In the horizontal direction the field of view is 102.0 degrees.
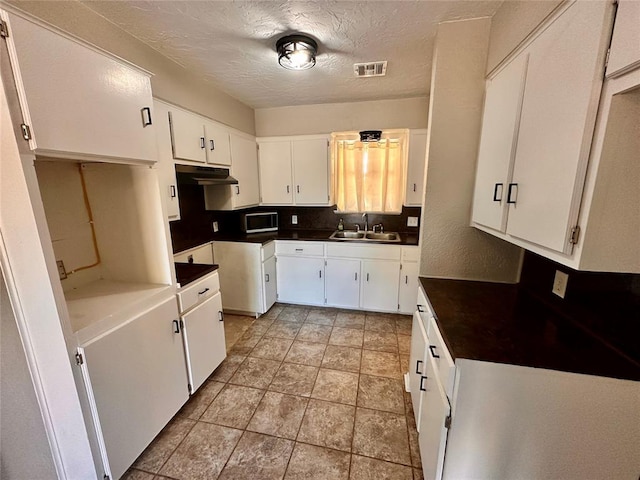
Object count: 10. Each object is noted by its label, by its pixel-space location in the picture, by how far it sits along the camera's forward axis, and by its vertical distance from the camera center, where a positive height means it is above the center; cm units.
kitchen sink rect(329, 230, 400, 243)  331 -59
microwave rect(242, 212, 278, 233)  328 -41
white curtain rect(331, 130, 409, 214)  319 +22
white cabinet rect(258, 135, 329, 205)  319 +25
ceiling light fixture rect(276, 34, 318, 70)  172 +94
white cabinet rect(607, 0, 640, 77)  68 +39
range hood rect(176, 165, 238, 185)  216 +14
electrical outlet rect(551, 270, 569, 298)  126 -48
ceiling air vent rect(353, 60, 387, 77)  213 +101
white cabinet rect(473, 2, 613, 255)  83 +23
